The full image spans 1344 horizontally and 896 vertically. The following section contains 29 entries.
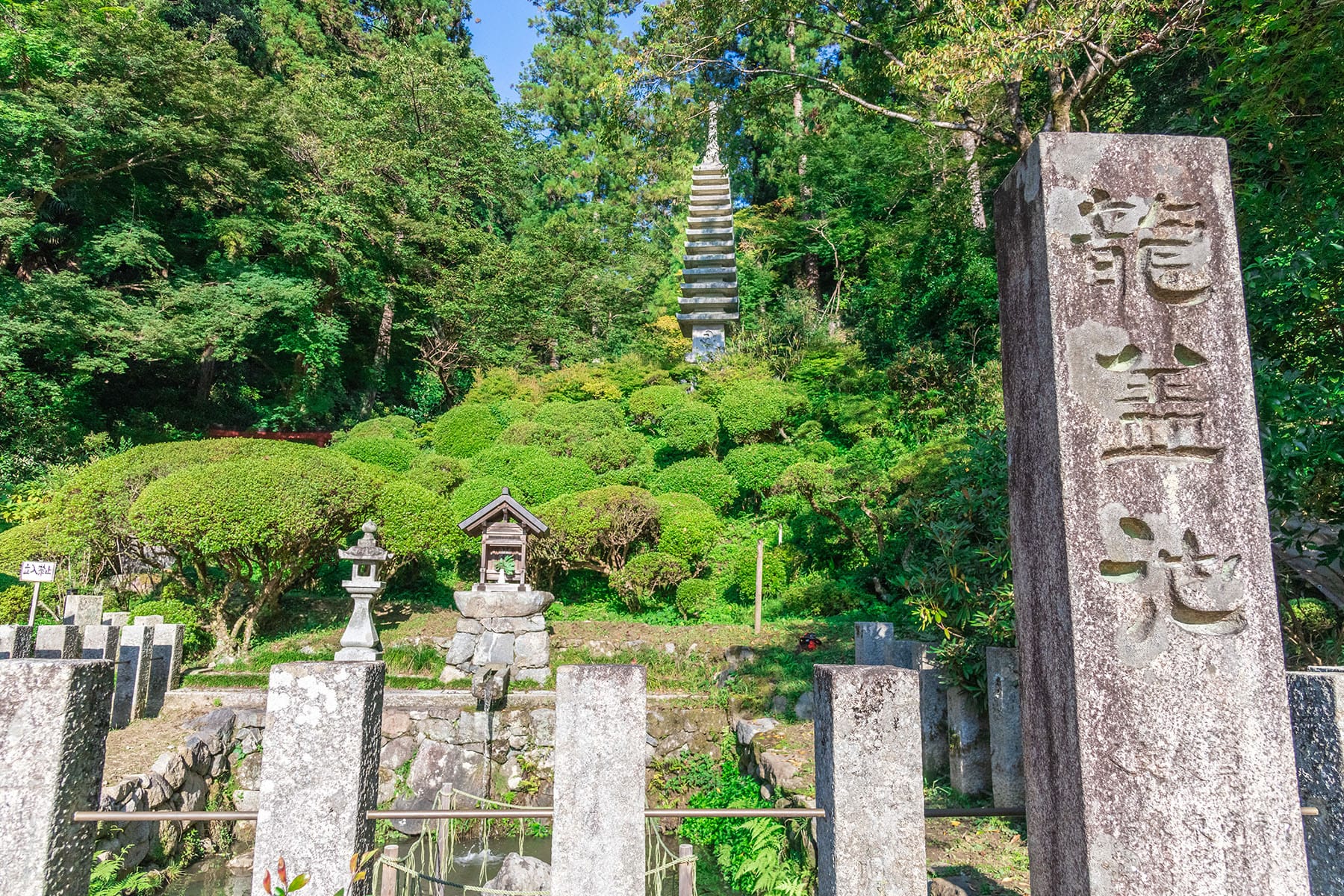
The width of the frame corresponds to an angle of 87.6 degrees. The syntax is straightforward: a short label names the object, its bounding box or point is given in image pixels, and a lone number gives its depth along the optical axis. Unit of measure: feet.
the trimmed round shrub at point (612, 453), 50.42
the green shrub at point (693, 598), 40.63
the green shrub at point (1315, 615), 17.94
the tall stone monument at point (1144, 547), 7.45
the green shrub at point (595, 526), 39.88
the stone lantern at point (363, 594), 30.66
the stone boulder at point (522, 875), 18.39
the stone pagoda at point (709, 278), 69.00
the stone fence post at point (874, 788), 7.81
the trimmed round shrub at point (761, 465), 48.01
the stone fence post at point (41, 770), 7.38
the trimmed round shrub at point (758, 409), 49.62
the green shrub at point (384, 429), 53.06
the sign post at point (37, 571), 25.26
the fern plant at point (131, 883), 16.40
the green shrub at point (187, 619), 32.94
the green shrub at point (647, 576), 40.14
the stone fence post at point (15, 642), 21.56
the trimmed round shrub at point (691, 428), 50.29
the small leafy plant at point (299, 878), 6.80
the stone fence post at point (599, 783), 7.92
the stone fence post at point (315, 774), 7.72
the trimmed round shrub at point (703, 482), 48.06
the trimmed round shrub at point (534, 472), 45.65
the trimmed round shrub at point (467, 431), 53.62
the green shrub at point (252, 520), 31.48
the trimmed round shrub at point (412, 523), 36.99
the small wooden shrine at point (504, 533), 36.60
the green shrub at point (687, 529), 40.34
